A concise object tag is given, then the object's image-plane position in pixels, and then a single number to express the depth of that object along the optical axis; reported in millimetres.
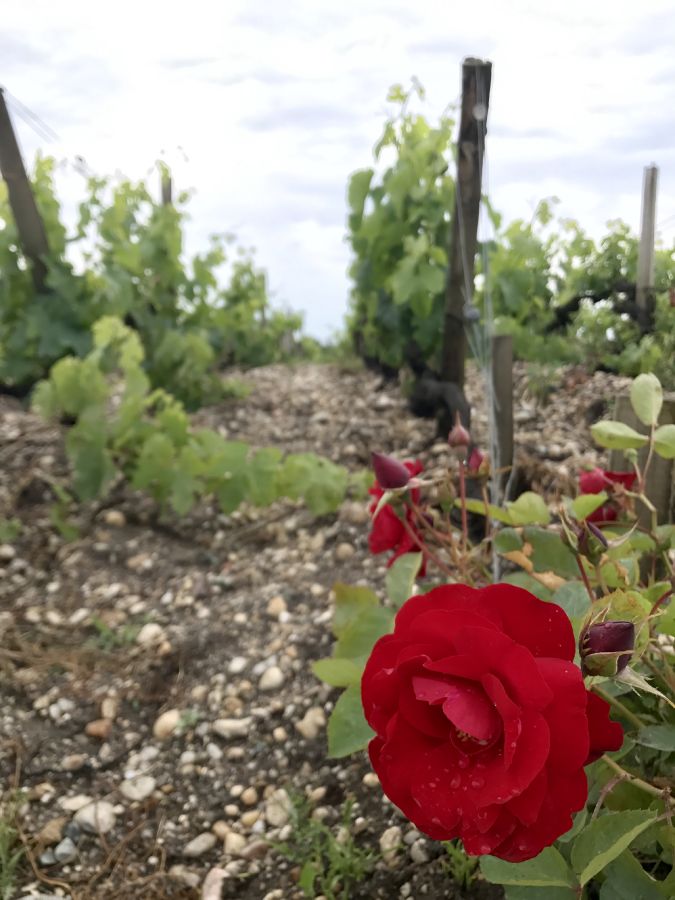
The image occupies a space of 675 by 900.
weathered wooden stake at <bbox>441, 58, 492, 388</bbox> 2584
